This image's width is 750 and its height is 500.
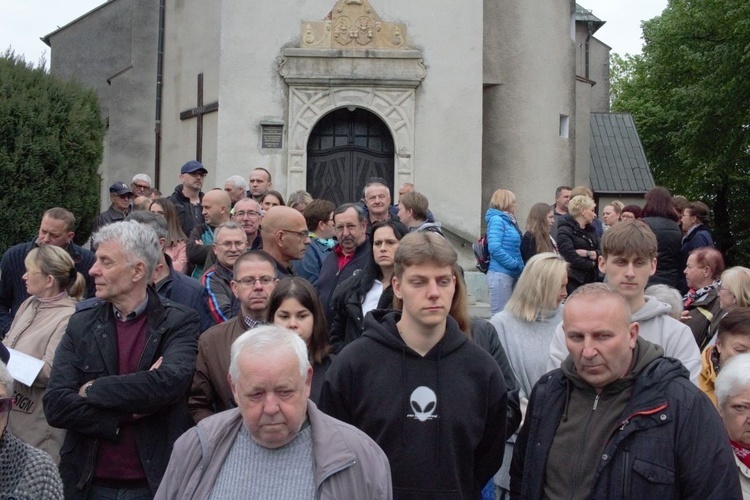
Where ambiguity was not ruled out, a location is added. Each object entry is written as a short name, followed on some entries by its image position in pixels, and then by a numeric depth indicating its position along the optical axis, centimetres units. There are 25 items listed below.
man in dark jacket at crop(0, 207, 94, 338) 757
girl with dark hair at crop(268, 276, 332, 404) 509
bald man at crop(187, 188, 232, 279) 830
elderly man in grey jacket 339
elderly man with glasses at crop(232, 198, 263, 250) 841
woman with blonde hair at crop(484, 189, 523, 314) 1090
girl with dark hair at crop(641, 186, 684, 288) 1062
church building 1688
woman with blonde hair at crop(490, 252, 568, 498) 561
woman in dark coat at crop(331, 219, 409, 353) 621
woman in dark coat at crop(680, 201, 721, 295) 1099
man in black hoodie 421
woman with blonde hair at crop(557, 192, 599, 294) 1086
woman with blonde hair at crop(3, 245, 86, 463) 570
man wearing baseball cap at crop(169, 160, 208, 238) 1086
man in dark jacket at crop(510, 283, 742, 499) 373
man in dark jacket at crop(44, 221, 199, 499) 470
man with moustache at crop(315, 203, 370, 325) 717
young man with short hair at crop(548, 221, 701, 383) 490
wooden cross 1833
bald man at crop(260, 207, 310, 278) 686
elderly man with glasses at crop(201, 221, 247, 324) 644
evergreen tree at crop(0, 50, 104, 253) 1192
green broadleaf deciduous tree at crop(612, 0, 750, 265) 2655
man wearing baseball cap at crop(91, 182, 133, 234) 1162
